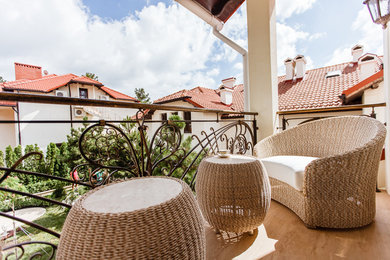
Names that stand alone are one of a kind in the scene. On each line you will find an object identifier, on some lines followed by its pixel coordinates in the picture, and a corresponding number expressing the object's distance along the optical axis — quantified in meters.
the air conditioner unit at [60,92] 10.29
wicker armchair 1.25
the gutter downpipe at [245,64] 2.72
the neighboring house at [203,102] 8.50
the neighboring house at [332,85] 4.93
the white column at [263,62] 2.40
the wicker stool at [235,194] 1.13
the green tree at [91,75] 23.97
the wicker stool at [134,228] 0.49
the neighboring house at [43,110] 9.91
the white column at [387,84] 1.91
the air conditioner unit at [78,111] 10.28
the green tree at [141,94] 34.45
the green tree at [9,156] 8.69
